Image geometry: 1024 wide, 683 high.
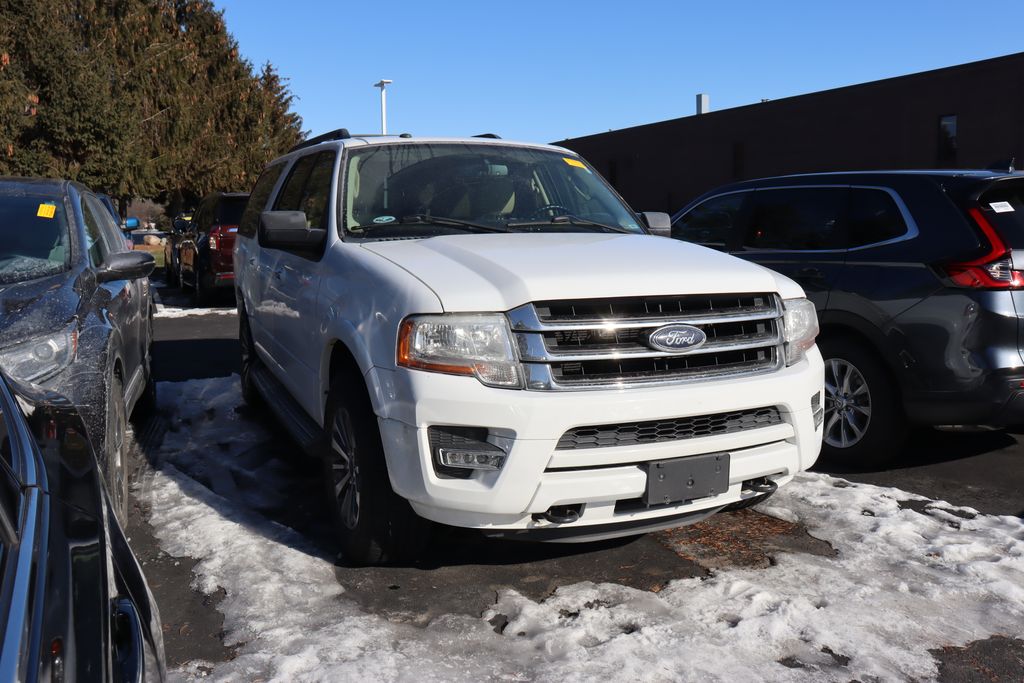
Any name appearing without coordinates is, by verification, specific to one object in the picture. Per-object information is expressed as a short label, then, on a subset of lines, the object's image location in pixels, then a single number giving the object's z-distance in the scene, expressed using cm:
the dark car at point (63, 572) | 141
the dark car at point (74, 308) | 380
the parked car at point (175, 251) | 1581
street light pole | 3059
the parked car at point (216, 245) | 1392
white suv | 326
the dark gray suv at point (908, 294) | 476
